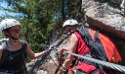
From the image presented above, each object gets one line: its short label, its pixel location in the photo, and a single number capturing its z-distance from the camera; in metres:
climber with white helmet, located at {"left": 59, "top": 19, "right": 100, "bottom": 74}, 1.94
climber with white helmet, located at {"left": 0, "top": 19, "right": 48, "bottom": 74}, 2.00
